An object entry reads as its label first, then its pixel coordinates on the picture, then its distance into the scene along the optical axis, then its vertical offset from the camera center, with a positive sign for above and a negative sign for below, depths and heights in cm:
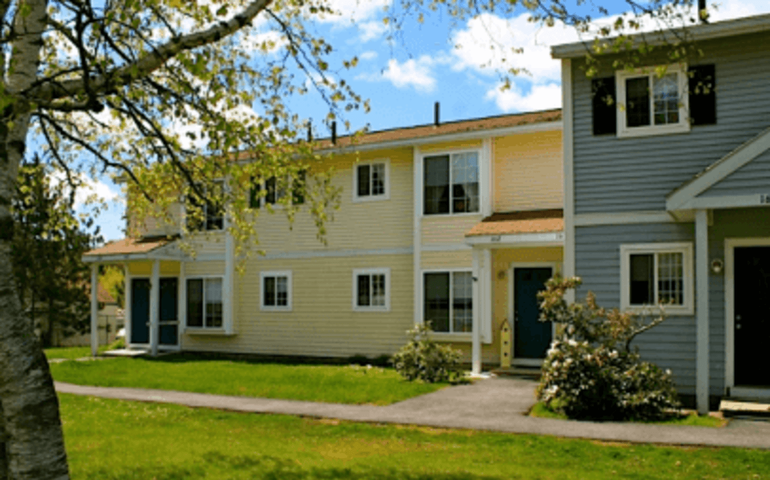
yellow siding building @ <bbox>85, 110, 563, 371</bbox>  1795 +43
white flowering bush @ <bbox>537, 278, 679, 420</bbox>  1131 -139
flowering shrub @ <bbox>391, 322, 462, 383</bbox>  1641 -185
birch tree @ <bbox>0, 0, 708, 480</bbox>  539 +162
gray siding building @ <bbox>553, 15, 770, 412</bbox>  1247 +111
